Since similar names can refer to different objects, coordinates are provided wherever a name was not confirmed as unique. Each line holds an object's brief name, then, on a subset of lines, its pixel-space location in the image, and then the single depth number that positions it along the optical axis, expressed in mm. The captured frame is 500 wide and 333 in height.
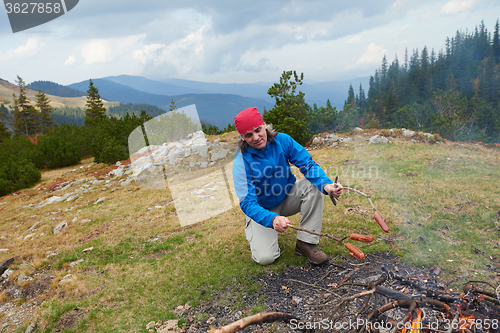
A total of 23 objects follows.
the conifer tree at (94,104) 45062
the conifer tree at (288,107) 16148
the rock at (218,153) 14273
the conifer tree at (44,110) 56688
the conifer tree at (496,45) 63688
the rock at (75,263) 5073
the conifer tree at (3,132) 43375
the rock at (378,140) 14562
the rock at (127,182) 13000
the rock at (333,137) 16553
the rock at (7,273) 5060
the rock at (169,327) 2887
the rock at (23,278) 4719
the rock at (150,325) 3005
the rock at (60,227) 7426
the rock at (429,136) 14332
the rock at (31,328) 3329
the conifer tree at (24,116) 51781
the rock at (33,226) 8246
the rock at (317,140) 16898
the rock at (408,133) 15334
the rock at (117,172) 14938
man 3326
